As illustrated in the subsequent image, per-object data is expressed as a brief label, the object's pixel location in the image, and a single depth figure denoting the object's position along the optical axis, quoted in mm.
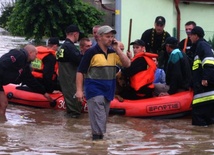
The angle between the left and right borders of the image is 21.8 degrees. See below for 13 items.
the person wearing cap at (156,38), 11977
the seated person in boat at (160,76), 11328
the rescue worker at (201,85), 9383
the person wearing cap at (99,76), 7895
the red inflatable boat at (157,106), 10367
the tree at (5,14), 53150
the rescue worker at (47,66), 11219
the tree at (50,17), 31969
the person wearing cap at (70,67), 10312
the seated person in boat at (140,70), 10372
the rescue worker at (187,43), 11366
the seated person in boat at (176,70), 10359
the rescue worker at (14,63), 9883
